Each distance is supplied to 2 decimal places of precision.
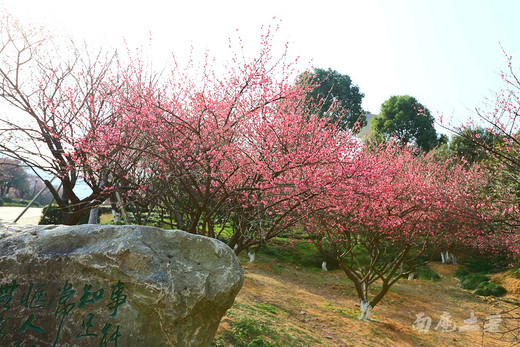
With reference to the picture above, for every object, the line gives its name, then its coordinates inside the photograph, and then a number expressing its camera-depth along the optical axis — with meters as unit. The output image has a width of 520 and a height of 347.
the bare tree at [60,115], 6.93
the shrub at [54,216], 13.84
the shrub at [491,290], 12.43
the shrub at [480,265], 15.53
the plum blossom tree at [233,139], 5.04
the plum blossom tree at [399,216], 7.32
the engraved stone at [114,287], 3.25
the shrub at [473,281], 13.64
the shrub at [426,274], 15.12
